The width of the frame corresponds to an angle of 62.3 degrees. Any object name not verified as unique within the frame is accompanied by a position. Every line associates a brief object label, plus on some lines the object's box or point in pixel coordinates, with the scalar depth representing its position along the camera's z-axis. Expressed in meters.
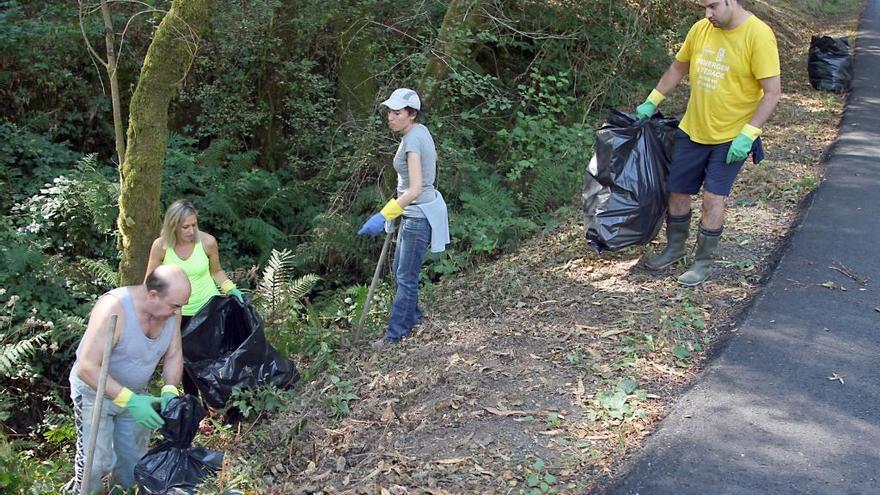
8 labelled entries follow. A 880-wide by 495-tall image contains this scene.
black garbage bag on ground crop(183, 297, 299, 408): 4.50
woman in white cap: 4.68
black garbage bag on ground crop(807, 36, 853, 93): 11.35
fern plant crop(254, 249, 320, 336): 5.95
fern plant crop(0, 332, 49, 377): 5.20
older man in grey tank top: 3.48
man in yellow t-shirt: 4.52
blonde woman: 4.64
